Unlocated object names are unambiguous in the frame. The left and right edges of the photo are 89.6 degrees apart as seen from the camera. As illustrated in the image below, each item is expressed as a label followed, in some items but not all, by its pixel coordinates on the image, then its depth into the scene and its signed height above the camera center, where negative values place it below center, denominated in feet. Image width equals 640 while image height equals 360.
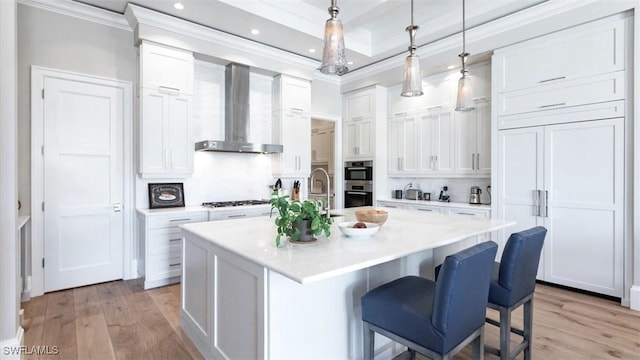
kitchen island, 4.95 -1.97
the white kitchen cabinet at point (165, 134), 11.91 +1.66
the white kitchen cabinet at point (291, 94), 15.72 +4.21
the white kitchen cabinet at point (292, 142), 15.82 +1.77
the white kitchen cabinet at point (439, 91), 15.06 +4.17
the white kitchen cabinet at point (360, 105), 17.65 +4.15
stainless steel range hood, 14.32 +3.11
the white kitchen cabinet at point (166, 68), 11.85 +4.19
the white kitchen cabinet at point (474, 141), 13.92 +1.66
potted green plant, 5.77 -0.76
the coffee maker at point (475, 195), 14.26 -0.77
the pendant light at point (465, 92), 8.71 +2.32
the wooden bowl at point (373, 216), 7.39 -0.89
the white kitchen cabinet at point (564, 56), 9.98 +4.15
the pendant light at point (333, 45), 6.25 +2.61
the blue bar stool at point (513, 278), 6.05 -1.95
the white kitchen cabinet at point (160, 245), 11.40 -2.45
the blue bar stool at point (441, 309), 4.62 -2.08
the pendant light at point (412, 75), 7.89 +2.52
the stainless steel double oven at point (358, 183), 17.78 -0.32
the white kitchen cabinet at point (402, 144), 16.79 +1.78
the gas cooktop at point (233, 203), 13.63 -1.12
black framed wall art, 12.62 -0.70
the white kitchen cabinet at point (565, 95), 9.99 +2.82
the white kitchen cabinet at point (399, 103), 16.75 +3.97
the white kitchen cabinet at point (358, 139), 17.70 +2.23
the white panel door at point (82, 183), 10.99 -0.19
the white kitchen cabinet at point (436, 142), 15.25 +1.74
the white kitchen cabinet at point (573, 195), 10.07 -0.60
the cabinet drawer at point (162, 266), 11.44 -3.23
